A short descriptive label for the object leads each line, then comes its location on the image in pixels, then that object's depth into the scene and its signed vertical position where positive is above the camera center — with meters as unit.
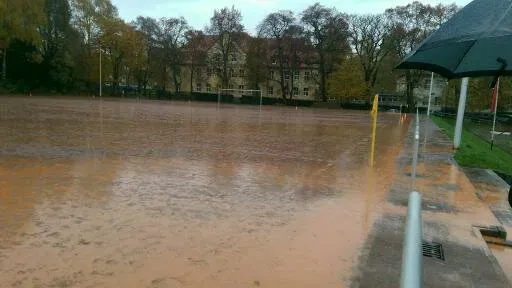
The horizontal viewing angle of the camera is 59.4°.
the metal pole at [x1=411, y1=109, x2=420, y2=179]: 8.23 -0.90
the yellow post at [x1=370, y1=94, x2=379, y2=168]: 10.02 -0.27
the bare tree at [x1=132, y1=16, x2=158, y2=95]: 75.94 +8.95
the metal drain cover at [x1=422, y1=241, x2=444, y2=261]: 4.91 -1.72
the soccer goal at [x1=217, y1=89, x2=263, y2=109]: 77.34 -0.73
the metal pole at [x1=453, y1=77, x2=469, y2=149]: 15.76 -0.54
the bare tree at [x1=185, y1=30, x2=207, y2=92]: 76.56 +6.47
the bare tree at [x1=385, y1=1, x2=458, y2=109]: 62.44 +10.69
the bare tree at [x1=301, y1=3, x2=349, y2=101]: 69.88 +9.56
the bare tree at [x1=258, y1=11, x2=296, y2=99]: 73.31 +9.72
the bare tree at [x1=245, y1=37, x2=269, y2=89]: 75.19 +4.99
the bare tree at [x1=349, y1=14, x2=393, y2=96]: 67.31 +8.14
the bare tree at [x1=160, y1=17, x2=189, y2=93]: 76.88 +8.28
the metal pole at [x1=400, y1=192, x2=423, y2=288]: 1.43 -0.55
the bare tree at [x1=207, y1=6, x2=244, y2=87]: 74.31 +9.94
